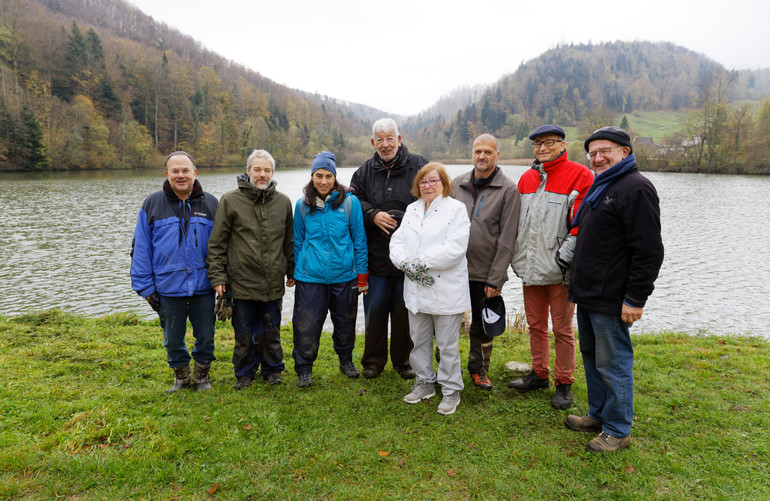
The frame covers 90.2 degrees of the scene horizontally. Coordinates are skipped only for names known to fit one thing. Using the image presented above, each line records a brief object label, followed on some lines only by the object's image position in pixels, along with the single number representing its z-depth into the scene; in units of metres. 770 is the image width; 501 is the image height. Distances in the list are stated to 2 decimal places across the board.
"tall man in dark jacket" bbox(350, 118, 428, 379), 5.08
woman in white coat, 4.32
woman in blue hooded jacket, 4.89
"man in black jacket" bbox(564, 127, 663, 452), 3.34
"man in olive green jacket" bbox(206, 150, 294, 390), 4.70
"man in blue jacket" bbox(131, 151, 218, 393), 4.54
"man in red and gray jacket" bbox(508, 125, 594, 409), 4.34
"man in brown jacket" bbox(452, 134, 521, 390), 4.62
